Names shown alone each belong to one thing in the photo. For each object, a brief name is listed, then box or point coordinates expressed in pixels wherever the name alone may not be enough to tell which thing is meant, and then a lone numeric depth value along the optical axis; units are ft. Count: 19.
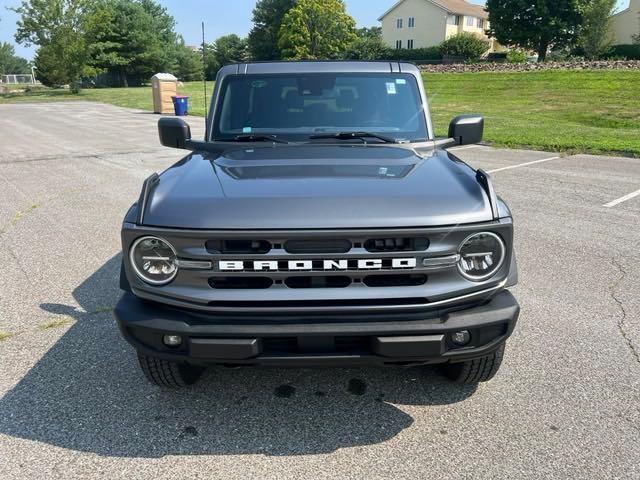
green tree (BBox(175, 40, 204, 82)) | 202.26
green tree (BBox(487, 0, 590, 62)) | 157.69
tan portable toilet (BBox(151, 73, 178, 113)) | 76.84
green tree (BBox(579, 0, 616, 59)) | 126.00
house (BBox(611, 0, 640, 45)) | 171.24
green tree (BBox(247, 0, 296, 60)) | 237.66
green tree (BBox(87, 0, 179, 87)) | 165.99
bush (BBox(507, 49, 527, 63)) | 142.73
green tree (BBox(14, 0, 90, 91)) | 129.49
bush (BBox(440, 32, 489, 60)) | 173.27
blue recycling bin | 71.82
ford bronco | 7.80
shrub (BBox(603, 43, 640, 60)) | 132.11
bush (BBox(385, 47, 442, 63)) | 177.46
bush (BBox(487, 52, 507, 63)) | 167.53
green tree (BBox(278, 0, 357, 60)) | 204.13
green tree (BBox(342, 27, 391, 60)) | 177.29
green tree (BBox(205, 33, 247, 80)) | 246.27
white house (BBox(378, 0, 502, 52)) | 230.27
